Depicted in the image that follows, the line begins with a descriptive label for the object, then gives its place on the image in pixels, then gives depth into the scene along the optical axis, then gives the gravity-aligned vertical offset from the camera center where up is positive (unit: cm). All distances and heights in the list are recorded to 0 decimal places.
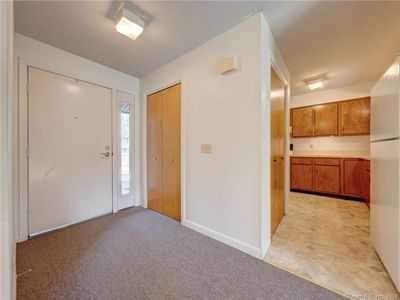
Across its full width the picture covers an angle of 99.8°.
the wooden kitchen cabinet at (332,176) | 317 -55
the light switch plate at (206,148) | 204 +1
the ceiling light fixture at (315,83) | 317 +125
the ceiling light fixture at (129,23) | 156 +122
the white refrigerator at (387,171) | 123 -18
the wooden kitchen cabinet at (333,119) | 340 +67
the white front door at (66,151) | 203 -2
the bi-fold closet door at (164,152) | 247 -4
